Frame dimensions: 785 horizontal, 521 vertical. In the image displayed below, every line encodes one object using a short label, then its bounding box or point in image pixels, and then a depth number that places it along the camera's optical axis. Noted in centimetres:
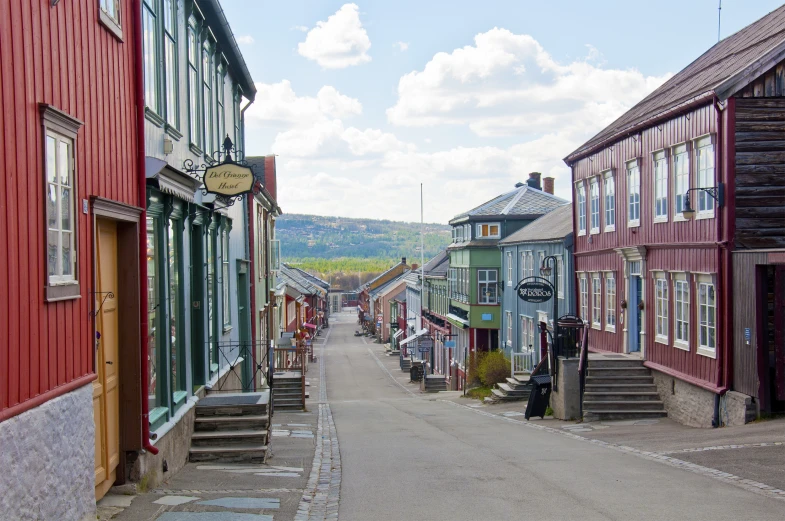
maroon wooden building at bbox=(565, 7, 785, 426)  1638
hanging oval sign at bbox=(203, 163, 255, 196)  1337
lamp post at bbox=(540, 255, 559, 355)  2223
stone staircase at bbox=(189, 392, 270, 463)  1259
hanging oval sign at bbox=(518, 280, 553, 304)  2347
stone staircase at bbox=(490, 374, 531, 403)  2878
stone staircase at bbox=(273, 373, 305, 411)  2950
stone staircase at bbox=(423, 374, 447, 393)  4466
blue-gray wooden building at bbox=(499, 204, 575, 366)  2984
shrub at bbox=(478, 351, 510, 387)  3375
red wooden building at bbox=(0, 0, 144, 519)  608
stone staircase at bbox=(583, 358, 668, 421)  2062
